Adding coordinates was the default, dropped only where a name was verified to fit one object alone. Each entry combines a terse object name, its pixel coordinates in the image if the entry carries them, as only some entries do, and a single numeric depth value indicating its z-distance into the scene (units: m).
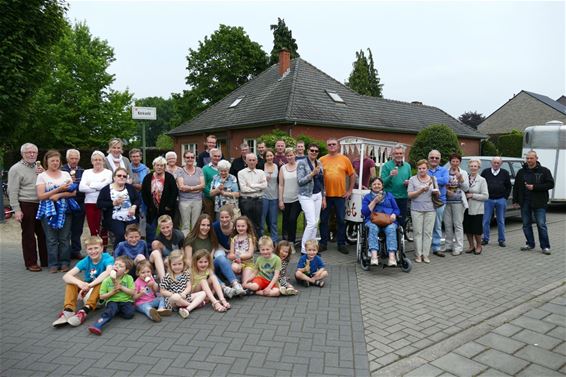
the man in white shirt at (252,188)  7.00
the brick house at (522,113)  40.72
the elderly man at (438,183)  7.34
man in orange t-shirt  7.22
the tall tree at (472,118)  56.03
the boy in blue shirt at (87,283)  4.36
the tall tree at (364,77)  49.75
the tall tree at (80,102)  25.16
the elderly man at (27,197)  6.24
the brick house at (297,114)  21.12
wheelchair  6.30
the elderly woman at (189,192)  6.55
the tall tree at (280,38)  38.06
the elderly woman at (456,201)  7.51
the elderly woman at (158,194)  6.25
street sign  9.14
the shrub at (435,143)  17.55
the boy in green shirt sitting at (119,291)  4.48
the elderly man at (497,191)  8.27
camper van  12.84
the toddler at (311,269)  5.56
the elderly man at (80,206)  6.66
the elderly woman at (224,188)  6.78
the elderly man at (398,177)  7.21
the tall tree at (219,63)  36.53
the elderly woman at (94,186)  6.35
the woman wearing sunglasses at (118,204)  6.06
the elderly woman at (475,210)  7.63
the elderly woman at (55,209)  6.18
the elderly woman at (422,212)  7.00
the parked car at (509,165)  10.19
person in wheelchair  6.19
